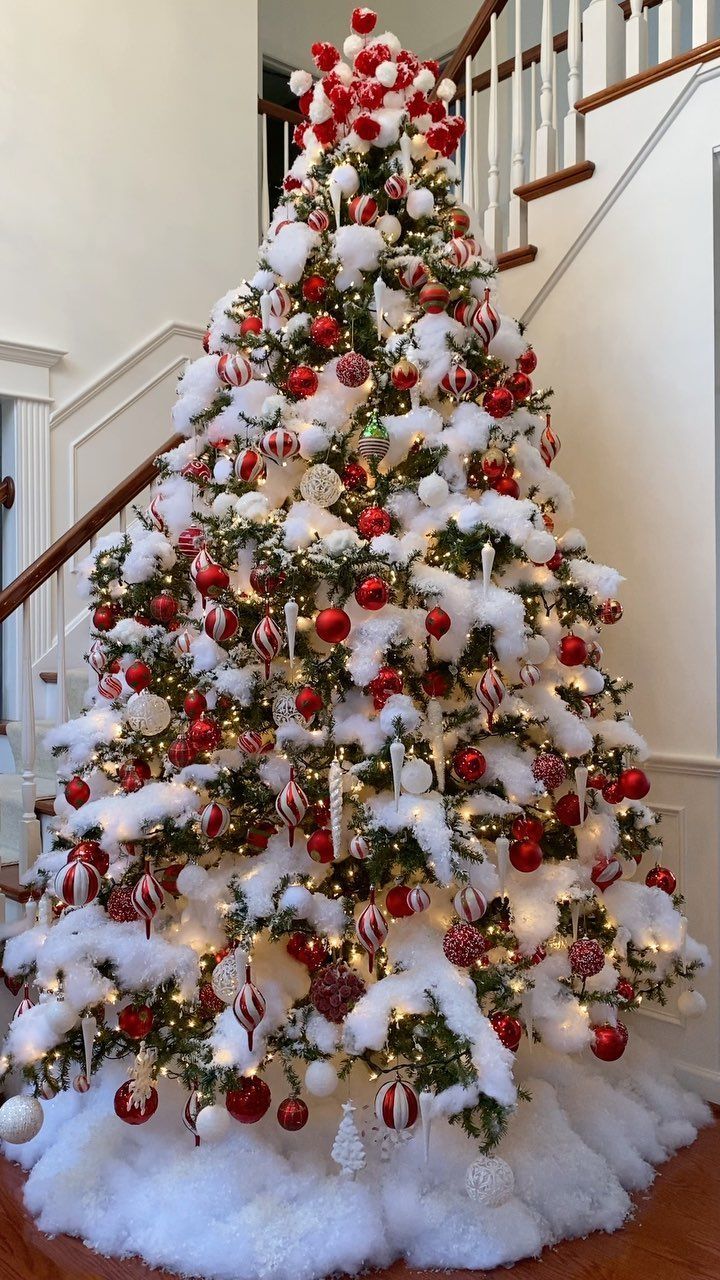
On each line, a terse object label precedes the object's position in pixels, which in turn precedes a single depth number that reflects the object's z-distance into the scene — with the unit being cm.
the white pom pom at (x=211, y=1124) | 192
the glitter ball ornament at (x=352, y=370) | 222
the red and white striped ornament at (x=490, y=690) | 203
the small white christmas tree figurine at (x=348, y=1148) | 191
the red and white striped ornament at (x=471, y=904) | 195
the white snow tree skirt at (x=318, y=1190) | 186
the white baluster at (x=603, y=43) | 294
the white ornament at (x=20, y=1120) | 203
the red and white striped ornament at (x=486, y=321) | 223
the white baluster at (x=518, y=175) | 313
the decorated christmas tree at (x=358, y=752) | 197
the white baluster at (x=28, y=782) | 258
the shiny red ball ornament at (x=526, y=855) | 206
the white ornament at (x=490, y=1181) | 180
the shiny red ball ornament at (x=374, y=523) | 214
